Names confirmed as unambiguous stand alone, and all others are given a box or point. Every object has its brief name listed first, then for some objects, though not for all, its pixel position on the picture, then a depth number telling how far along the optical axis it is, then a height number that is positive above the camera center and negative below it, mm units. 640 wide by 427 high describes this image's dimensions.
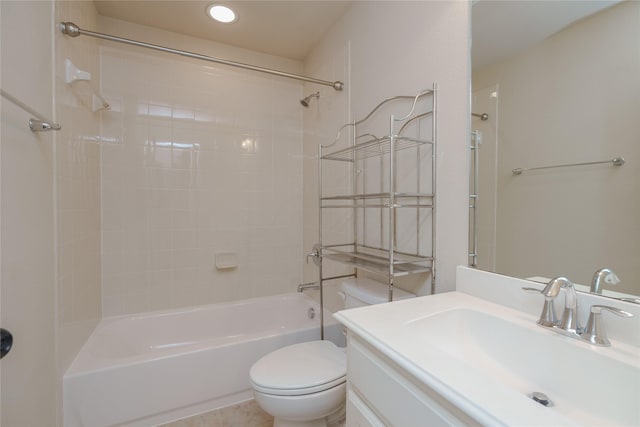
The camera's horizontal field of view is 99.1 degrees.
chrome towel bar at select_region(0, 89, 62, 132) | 981 +312
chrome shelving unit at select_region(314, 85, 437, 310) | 1197 +111
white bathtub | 1311 -876
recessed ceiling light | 1750 +1301
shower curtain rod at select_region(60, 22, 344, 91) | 1319 +920
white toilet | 1135 -735
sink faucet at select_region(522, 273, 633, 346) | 632 -269
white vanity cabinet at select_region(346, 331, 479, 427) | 526 -423
